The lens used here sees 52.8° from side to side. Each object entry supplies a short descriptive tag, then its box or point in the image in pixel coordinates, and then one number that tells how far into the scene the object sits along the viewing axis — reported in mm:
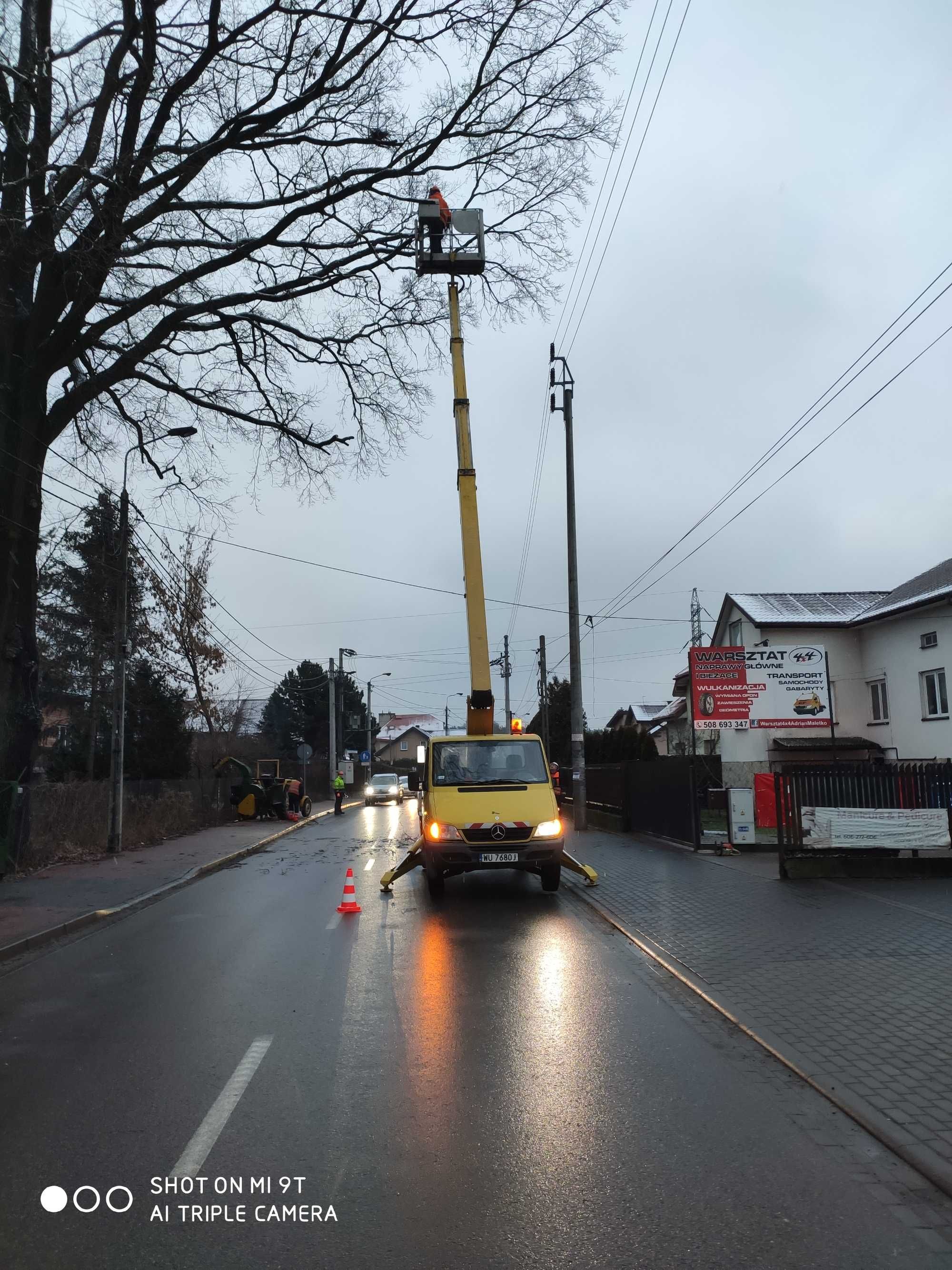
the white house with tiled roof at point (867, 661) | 26578
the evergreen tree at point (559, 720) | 61062
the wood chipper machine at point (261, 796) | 30906
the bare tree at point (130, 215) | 12664
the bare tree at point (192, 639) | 35125
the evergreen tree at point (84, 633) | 32594
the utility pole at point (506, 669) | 59938
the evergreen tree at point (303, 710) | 74125
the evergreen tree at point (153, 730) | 33531
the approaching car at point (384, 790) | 48094
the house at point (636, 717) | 68500
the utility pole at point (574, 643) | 23844
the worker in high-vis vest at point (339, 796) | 37719
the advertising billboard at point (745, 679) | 20625
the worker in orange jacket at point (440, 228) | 17141
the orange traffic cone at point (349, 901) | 11250
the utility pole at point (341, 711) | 55531
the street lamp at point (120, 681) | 18453
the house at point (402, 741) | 123375
